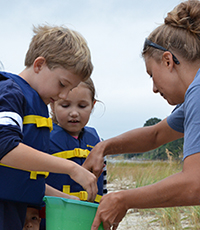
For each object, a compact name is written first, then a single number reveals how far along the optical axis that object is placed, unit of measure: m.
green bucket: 1.44
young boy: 1.42
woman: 1.43
